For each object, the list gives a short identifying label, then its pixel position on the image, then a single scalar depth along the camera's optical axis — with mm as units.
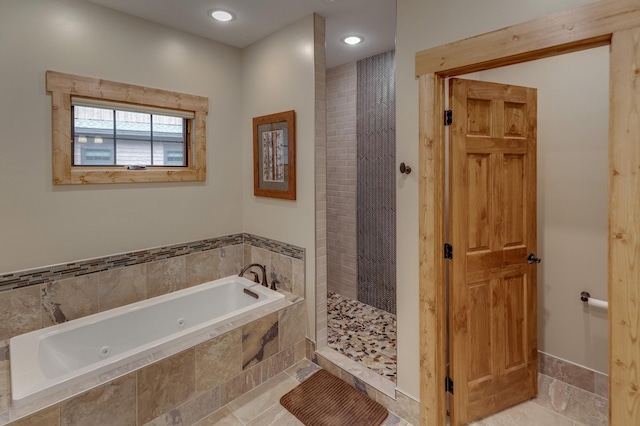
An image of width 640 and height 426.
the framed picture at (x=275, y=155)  2945
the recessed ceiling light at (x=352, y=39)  3129
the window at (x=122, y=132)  2432
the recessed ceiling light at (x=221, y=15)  2646
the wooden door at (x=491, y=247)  2049
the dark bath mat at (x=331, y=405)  2205
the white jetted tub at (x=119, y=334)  1818
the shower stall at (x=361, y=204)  3445
